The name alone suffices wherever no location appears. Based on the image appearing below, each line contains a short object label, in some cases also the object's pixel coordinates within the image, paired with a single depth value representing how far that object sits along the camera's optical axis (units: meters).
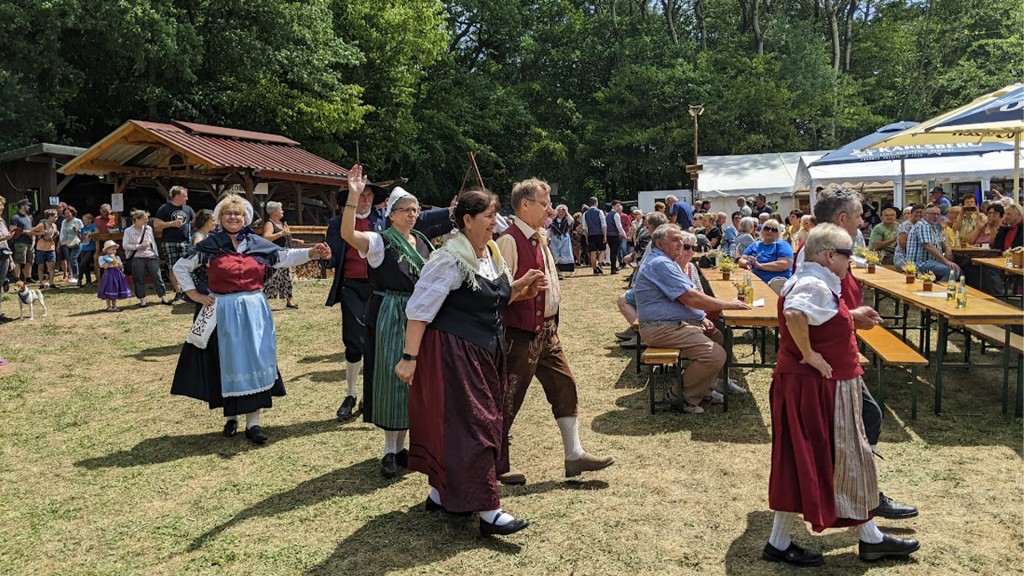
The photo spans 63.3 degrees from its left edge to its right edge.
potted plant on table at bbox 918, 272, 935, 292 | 6.74
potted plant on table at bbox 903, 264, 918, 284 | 7.34
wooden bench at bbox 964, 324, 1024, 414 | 5.71
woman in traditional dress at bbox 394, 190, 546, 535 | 3.78
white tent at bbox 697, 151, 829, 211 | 23.66
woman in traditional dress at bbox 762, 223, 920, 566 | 3.42
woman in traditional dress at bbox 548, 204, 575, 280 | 17.70
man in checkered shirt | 9.42
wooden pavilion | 16.11
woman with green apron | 4.63
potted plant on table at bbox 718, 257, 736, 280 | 8.33
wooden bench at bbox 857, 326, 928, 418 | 5.43
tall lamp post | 23.61
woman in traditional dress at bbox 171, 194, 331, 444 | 5.41
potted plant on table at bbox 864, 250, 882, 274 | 8.63
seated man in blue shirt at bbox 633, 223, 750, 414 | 5.82
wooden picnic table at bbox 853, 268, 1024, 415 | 5.53
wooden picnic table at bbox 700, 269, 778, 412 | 5.83
